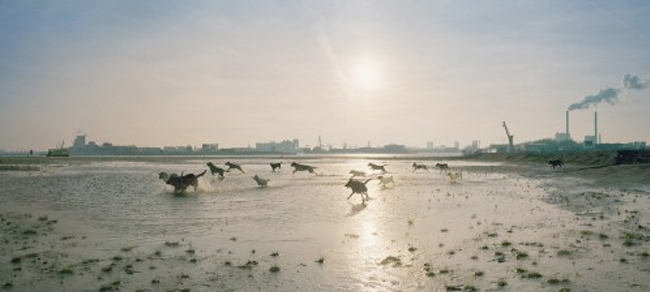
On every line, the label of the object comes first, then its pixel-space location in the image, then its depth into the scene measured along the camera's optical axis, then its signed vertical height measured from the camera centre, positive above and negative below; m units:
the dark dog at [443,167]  56.29 -1.76
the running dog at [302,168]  49.33 -1.38
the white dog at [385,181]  34.65 -1.97
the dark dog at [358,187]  24.81 -1.69
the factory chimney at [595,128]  143.00 +5.78
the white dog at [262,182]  33.41 -1.81
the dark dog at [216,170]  42.97 -1.25
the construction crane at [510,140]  123.99 +2.48
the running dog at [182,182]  29.59 -1.52
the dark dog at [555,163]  57.09 -1.58
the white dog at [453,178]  38.09 -2.11
